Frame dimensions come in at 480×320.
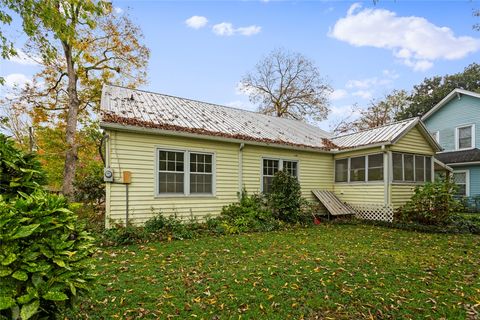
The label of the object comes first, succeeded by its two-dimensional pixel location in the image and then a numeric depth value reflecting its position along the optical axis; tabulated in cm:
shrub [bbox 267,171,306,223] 952
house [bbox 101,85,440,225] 779
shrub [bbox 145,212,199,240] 731
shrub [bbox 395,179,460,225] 891
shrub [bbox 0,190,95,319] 189
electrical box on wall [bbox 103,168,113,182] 732
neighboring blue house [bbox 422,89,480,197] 1480
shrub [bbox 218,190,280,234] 842
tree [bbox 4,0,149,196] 1389
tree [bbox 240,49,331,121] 2519
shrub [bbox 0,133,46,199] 250
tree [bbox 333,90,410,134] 2747
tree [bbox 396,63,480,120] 2672
